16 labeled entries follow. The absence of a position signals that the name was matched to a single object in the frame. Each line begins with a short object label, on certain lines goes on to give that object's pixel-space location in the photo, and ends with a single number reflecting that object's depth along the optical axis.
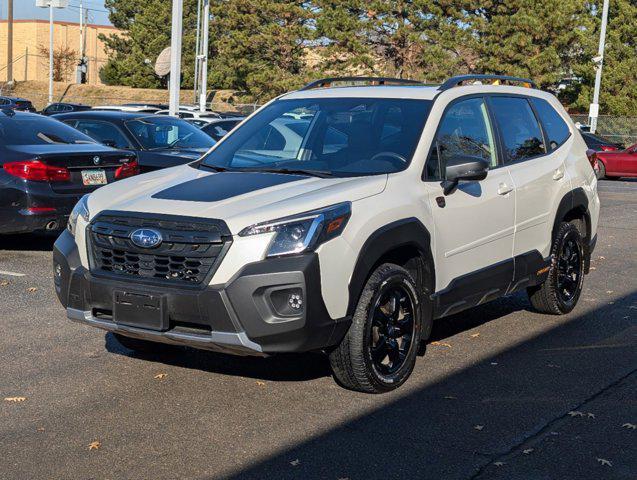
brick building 90.56
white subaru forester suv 5.56
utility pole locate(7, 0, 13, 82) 64.75
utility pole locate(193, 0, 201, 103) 54.97
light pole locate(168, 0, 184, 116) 21.58
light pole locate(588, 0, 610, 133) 44.71
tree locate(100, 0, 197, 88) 69.62
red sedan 30.56
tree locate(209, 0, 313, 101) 54.62
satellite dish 25.84
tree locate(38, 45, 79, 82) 84.88
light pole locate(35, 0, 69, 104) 44.35
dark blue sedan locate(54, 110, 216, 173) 13.13
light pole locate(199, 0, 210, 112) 37.79
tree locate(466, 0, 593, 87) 48.12
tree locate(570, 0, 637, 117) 50.56
